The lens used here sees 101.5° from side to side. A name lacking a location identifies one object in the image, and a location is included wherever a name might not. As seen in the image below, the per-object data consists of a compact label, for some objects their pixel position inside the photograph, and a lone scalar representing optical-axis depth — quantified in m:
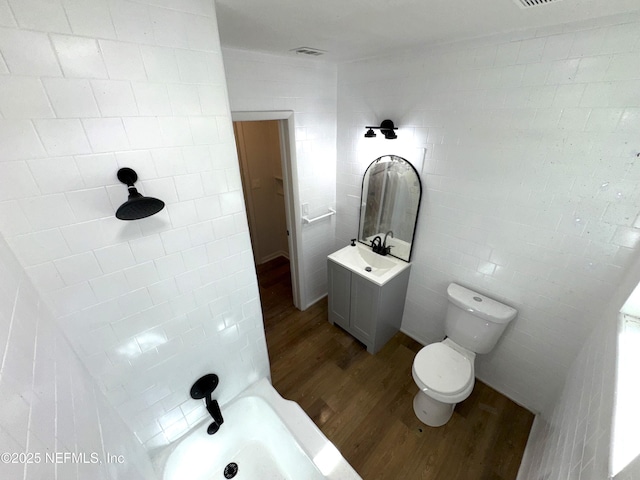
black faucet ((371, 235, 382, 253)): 2.38
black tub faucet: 1.55
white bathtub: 1.45
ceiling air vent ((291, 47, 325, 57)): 1.73
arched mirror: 2.04
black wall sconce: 1.90
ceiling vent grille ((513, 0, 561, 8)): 1.01
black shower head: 0.93
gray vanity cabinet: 2.14
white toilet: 1.68
